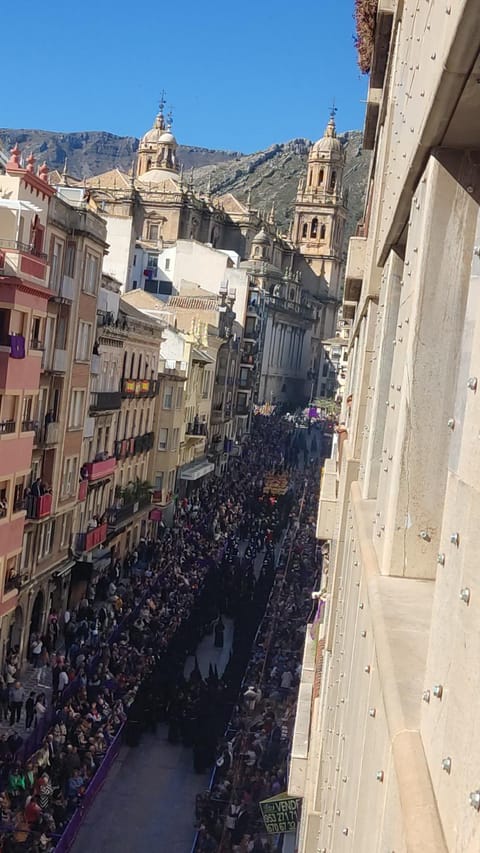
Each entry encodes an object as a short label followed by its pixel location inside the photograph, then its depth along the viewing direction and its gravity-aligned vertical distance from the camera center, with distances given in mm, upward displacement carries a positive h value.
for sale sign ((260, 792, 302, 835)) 14680 -6326
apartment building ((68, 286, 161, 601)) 33750 -2463
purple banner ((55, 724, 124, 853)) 16797 -8132
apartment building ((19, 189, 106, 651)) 27203 -1097
